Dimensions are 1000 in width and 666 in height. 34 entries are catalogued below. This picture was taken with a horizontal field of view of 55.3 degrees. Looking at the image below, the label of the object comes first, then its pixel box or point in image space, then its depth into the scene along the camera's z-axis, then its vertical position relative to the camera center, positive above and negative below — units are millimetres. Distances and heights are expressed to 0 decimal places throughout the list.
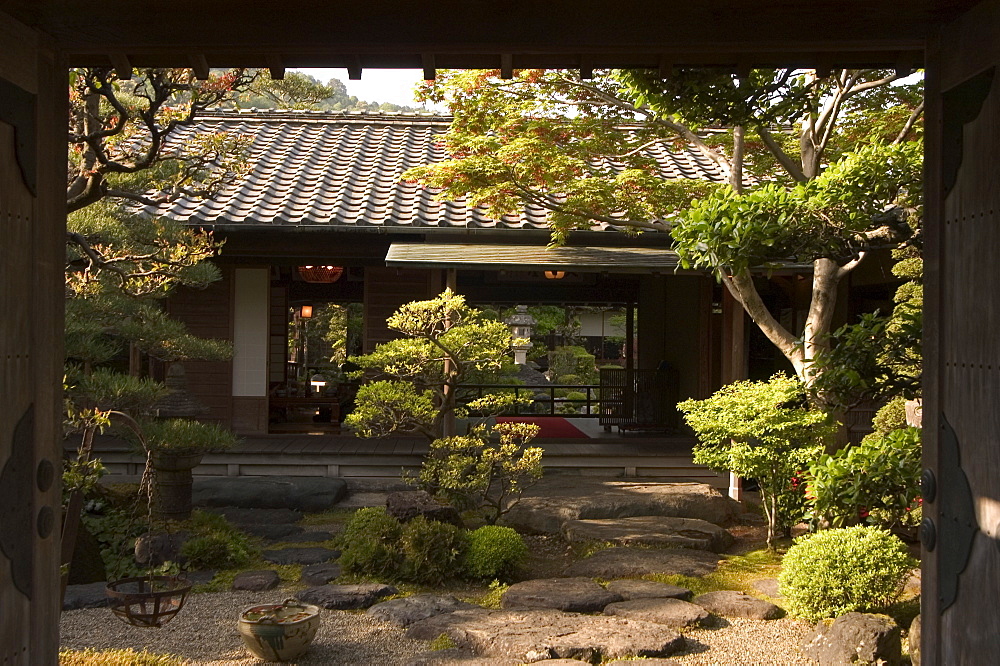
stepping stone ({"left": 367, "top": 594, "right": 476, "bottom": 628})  6379 -1762
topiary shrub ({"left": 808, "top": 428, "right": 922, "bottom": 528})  5285 -694
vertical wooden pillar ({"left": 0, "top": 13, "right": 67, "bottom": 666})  2846 +44
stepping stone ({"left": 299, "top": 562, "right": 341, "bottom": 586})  7297 -1732
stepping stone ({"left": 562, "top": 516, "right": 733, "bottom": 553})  8352 -1617
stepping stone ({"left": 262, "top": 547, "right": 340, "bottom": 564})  7930 -1726
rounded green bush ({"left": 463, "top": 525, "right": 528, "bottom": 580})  7328 -1575
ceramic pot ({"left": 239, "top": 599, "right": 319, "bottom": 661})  5504 -1636
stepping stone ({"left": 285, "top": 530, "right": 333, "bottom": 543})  8680 -1709
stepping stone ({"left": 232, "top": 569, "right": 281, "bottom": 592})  7180 -1750
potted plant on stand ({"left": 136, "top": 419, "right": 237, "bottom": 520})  8031 -881
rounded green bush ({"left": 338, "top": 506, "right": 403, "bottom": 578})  7398 -1542
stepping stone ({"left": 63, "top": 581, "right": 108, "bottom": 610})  6660 -1747
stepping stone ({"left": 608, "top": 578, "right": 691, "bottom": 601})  6750 -1717
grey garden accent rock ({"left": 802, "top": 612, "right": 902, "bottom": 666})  5230 -1616
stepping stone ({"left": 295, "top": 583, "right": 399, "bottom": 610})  6703 -1745
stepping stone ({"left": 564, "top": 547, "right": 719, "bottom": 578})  7457 -1701
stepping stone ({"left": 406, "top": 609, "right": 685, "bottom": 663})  5570 -1735
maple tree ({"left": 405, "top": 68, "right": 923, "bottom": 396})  5398 +1575
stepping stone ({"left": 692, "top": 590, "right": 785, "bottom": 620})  6465 -1749
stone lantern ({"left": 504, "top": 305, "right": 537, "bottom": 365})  23109 +650
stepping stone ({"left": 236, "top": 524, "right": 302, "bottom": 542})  8773 -1687
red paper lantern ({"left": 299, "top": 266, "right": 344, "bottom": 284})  13664 +1098
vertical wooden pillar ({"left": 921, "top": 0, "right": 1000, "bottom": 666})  2748 +17
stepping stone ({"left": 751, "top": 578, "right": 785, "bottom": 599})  6934 -1751
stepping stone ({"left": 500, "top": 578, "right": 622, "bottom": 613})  6527 -1717
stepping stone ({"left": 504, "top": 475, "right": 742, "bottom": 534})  9031 -1482
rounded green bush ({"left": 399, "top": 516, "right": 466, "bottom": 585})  7285 -1548
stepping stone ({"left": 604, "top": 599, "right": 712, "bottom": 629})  6223 -1736
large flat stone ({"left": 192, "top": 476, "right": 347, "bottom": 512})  9852 -1492
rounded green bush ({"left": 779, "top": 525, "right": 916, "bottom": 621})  5980 -1405
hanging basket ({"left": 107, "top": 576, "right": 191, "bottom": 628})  4613 -1239
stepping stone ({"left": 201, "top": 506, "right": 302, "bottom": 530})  9336 -1653
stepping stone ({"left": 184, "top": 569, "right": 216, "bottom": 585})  7328 -1766
